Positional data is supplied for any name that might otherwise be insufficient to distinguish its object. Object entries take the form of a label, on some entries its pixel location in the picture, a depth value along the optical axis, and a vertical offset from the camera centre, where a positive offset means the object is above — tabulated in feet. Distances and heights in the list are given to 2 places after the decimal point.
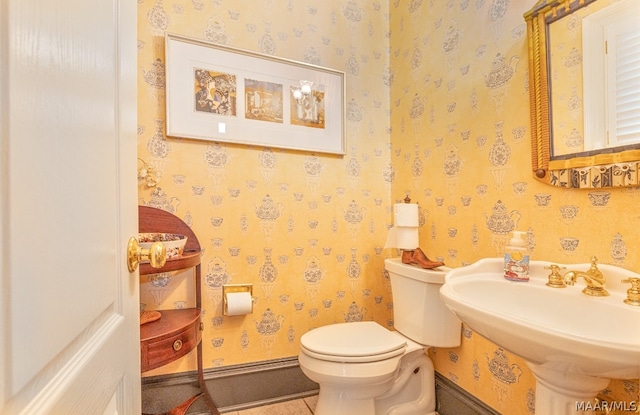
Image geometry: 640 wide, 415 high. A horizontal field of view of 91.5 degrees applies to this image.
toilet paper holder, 5.32 -1.39
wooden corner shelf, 3.82 -1.58
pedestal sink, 2.07 -1.01
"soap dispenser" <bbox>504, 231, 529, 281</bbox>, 3.73 -0.66
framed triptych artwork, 5.14 +2.00
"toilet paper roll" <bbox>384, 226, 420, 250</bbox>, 5.40 -0.53
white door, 0.82 +0.02
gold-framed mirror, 3.11 +1.22
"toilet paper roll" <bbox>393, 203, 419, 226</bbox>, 5.42 -0.13
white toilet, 4.18 -2.07
